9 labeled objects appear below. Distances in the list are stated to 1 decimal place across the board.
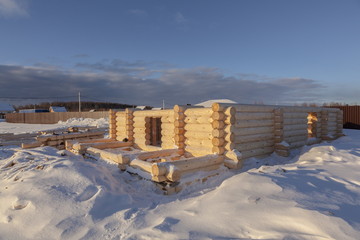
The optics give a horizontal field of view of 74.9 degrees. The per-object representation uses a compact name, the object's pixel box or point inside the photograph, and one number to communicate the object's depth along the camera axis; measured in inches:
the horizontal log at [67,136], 522.5
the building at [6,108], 2687.0
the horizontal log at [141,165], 250.3
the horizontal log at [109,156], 282.2
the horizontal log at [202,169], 247.8
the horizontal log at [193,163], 234.4
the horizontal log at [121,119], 483.0
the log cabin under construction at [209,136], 275.0
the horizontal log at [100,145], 387.3
